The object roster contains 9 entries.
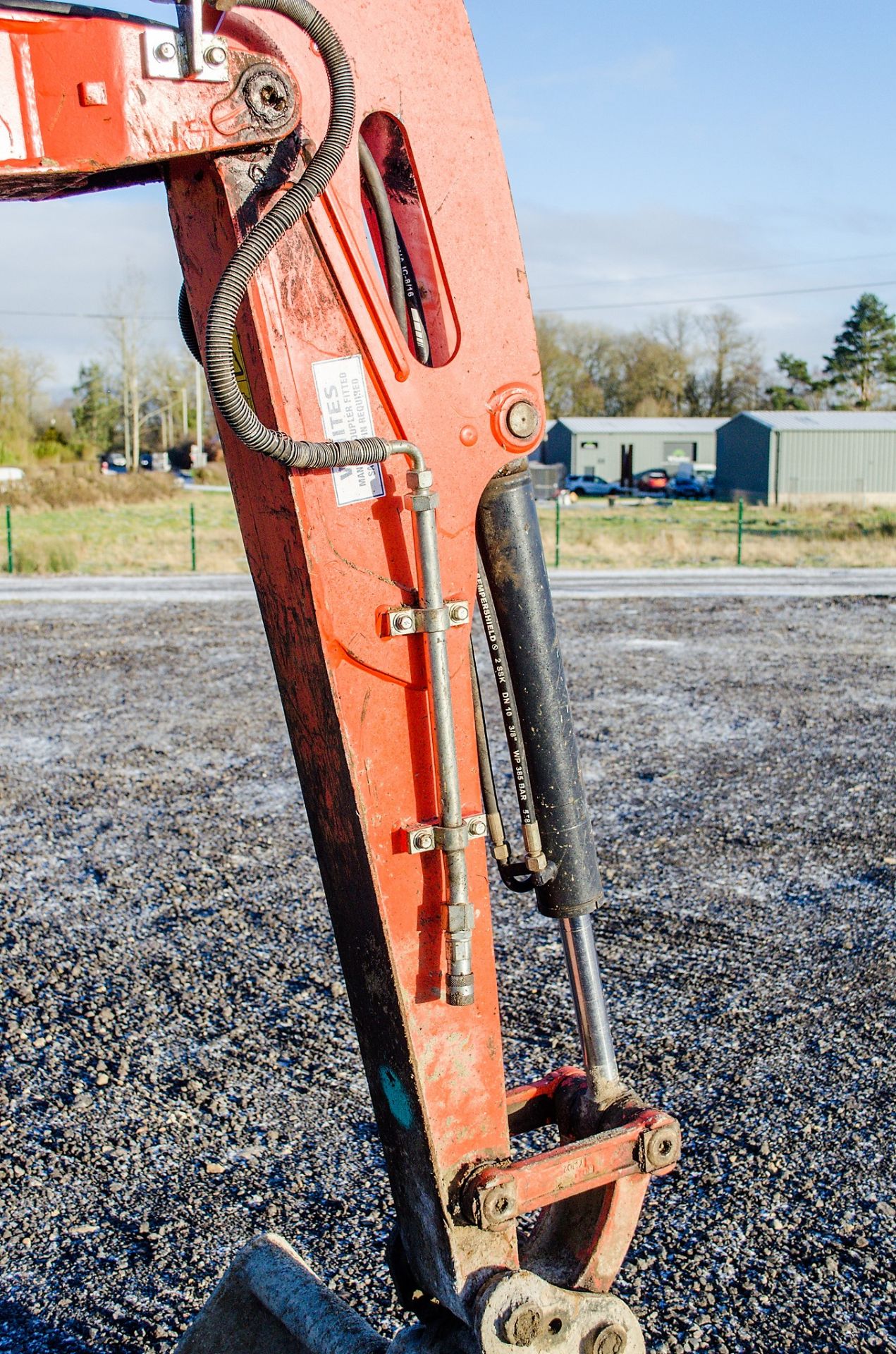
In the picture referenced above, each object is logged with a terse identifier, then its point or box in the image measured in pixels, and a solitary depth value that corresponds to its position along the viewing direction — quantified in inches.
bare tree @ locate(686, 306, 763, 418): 3144.7
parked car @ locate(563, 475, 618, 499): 2347.4
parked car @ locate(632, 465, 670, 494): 2329.0
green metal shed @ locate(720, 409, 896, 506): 1962.4
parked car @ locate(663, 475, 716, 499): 2230.6
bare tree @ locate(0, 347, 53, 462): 2425.0
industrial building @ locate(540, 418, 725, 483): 2608.3
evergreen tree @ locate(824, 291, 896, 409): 2942.9
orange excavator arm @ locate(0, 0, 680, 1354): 68.9
